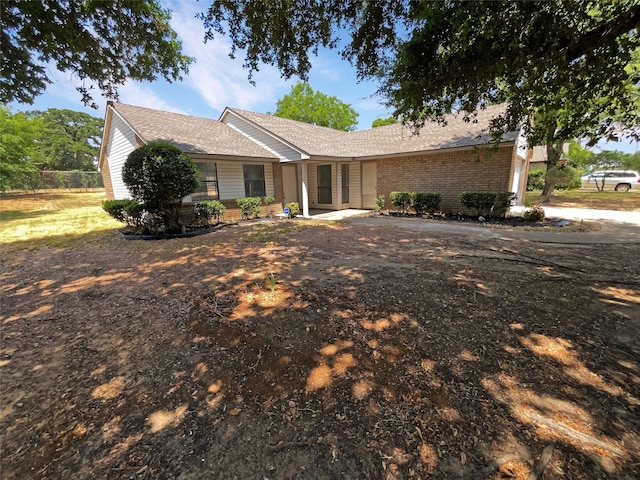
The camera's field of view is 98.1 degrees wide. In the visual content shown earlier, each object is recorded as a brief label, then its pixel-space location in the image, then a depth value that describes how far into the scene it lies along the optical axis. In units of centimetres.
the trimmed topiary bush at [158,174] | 800
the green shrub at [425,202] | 1151
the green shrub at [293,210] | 1255
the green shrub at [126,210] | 877
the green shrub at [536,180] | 2228
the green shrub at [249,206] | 1176
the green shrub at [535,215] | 945
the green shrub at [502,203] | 989
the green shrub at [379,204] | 1314
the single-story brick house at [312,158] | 1078
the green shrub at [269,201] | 1273
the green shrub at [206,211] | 1011
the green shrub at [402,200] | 1209
